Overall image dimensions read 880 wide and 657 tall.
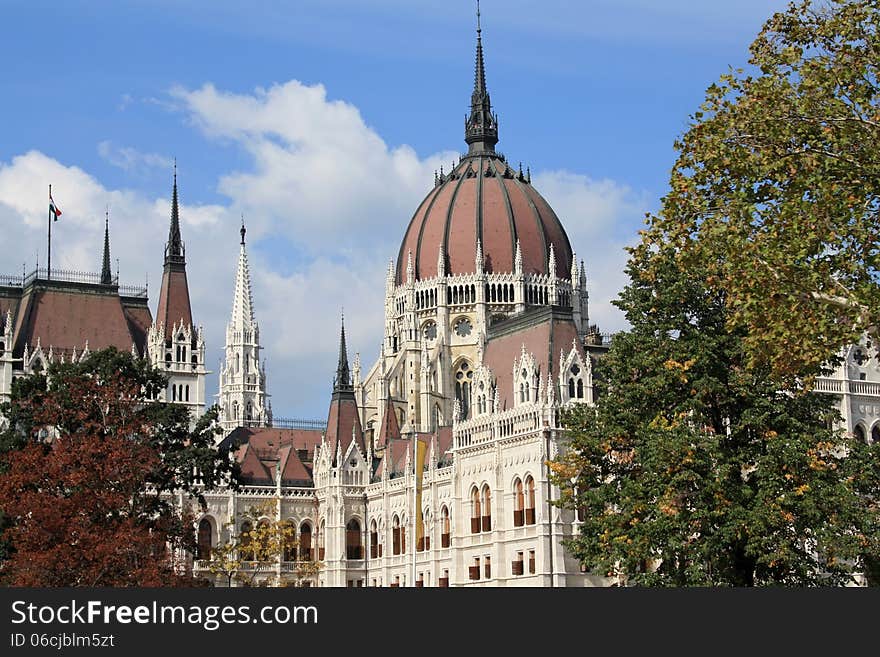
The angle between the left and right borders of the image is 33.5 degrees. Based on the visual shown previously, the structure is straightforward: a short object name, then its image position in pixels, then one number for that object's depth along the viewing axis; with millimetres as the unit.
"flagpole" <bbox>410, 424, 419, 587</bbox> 85088
